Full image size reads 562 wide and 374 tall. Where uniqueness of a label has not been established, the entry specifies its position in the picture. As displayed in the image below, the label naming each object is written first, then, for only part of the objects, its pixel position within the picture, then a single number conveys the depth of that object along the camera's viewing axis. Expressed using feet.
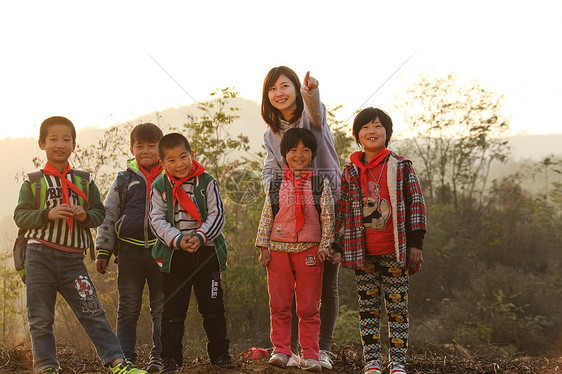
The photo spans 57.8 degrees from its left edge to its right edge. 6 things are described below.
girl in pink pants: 11.51
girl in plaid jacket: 10.87
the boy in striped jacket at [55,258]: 10.83
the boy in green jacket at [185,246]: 11.25
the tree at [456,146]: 45.55
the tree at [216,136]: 26.25
